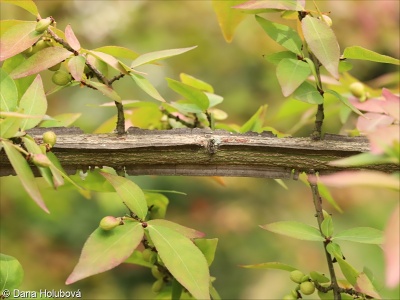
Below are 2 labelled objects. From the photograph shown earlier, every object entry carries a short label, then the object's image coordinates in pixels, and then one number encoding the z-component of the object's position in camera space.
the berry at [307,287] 1.21
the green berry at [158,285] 1.25
